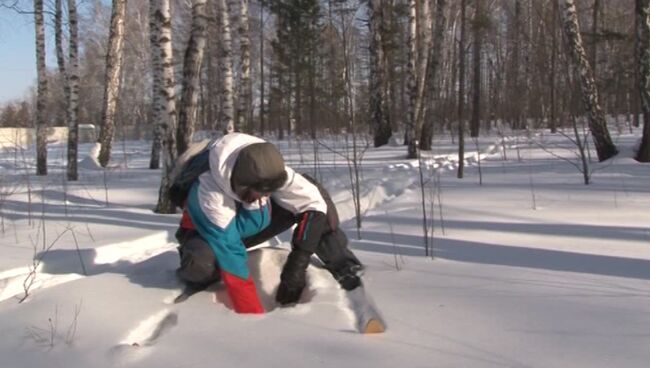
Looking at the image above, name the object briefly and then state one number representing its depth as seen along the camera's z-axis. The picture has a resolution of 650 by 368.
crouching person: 2.79
